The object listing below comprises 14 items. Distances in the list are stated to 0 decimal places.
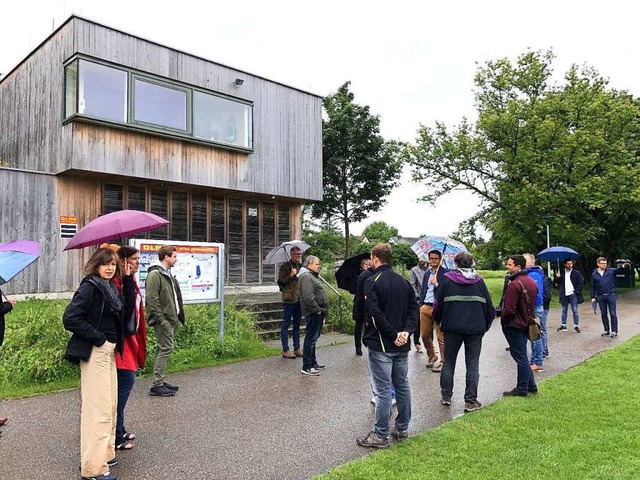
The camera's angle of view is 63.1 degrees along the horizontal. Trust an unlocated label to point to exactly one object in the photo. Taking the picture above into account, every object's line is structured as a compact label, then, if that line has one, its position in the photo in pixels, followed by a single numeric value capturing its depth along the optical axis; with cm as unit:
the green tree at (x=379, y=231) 6203
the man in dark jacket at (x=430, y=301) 795
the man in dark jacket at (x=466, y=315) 596
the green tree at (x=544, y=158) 2292
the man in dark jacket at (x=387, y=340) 493
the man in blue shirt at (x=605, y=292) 1188
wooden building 1223
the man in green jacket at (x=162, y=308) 644
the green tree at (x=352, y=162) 2509
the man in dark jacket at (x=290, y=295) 935
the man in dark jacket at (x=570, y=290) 1305
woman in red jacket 464
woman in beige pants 398
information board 806
